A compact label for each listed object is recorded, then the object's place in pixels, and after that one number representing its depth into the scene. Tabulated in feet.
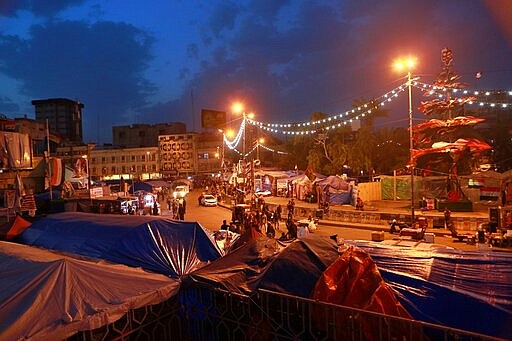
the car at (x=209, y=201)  135.33
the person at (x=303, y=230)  60.45
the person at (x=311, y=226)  70.71
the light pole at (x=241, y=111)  90.02
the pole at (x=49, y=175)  78.64
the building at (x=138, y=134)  326.65
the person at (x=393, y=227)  69.77
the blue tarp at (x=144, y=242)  24.70
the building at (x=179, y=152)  278.67
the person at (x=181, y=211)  87.76
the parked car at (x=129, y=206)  89.38
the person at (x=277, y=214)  77.15
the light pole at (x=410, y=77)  60.18
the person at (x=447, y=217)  65.89
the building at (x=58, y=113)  331.98
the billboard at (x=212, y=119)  148.87
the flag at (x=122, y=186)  115.75
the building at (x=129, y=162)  279.08
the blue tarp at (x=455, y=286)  15.61
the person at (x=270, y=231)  63.95
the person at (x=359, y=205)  95.66
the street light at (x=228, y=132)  184.50
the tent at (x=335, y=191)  109.39
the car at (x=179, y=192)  150.93
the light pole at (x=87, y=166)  90.17
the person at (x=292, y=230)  57.62
